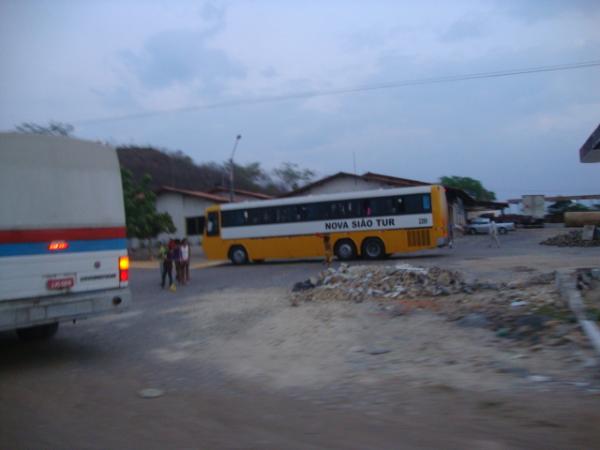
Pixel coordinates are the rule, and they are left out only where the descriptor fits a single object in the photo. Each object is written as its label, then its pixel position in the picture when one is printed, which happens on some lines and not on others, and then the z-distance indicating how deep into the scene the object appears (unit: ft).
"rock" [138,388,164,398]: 19.36
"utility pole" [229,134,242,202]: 100.79
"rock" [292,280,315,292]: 41.65
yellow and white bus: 71.67
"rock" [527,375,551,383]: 17.81
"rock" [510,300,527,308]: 28.06
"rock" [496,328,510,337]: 23.63
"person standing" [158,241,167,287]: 54.24
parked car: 139.44
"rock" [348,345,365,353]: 24.18
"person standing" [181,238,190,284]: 55.36
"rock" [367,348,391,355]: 23.55
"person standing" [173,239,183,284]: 54.95
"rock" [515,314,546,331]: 23.30
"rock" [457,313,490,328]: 25.73
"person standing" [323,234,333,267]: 64.69
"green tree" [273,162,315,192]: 240.53
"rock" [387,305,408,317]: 30.13
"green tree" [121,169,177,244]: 92.84
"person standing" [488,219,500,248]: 87.76
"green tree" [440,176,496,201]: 217.81
